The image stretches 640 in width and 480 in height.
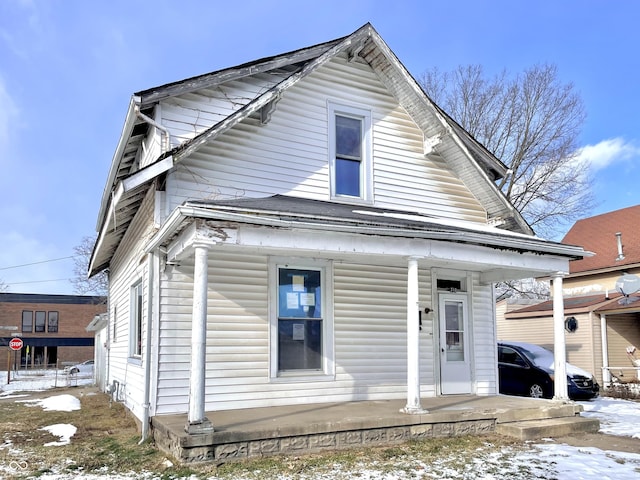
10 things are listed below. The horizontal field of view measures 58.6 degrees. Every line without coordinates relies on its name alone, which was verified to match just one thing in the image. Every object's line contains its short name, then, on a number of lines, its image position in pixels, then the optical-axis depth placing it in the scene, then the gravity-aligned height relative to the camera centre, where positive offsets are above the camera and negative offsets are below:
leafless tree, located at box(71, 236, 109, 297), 39.84 +2.68
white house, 7.68 +1.05
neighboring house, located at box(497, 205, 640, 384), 17.52 +0.23
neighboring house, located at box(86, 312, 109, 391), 17.29 -1.07
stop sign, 25.50 -1.15
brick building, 44.94 -0.52
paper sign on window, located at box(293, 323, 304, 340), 8.93 -0.22
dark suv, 13.59 -1.42
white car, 36.44 -3.26
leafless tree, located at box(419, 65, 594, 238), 23.06 +7.24
